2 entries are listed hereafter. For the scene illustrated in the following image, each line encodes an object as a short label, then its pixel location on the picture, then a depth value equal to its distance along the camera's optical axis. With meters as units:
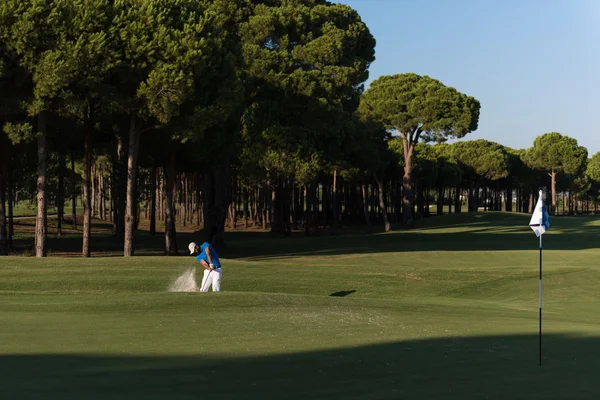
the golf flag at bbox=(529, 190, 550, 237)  14.08
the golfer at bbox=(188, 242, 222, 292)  20.92
